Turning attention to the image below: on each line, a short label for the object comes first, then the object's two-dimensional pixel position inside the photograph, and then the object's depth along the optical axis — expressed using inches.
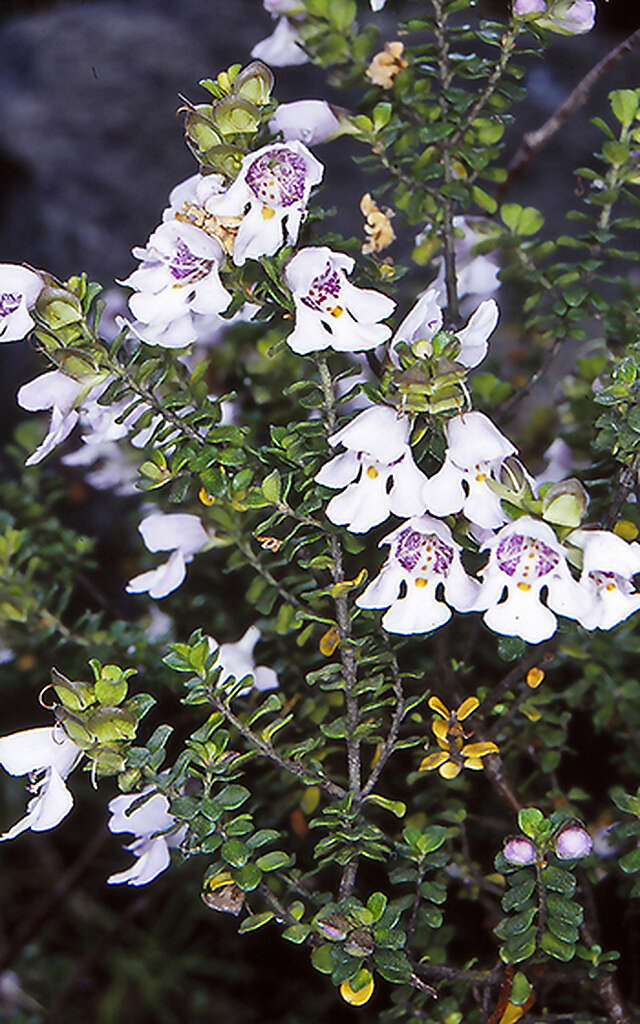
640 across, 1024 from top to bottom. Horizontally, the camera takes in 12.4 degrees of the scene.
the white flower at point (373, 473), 16.1
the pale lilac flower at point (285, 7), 18.4
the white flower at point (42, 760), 16.3
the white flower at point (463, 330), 16.2
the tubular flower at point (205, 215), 16.3
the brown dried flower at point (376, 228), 17.8
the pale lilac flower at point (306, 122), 17.3
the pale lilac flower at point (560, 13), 17.3
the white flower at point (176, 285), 16.3
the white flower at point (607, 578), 16.0
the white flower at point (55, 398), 16.6
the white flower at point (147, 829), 16.7
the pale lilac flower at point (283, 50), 18.8
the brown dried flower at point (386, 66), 18.1
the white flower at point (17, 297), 16.4
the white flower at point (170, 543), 17.8
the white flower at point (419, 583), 16.4
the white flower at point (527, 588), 16.1
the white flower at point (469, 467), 16.0
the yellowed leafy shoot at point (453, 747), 16.9
